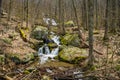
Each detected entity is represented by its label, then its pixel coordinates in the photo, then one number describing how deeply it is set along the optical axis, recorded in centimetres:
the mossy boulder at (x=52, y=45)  1090
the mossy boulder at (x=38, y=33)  1265
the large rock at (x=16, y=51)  825
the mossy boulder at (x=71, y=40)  1029
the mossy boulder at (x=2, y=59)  735
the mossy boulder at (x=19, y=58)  822
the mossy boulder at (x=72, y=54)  847
